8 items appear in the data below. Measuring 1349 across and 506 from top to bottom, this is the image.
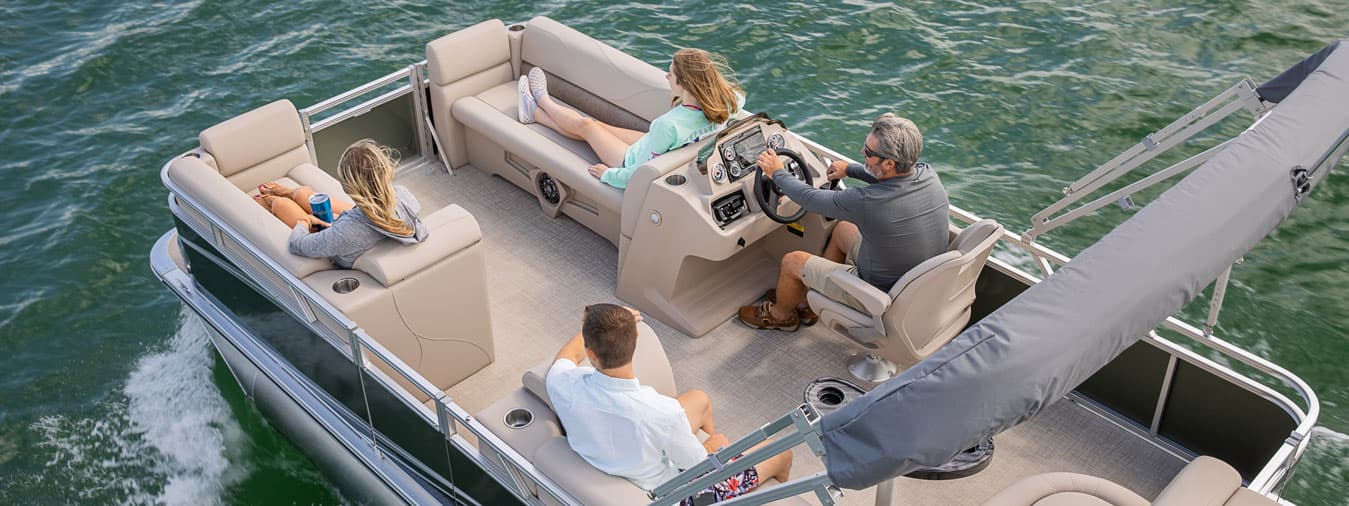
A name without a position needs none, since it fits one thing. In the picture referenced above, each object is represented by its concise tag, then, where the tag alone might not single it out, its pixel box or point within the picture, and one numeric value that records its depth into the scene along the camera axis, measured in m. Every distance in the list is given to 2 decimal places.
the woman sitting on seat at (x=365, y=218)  4.72
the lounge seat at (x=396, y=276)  4.92
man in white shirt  3.79
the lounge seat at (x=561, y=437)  4.05
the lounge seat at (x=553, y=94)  6.46
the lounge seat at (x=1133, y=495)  3.95
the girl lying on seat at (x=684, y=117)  5.61
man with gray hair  4.79
